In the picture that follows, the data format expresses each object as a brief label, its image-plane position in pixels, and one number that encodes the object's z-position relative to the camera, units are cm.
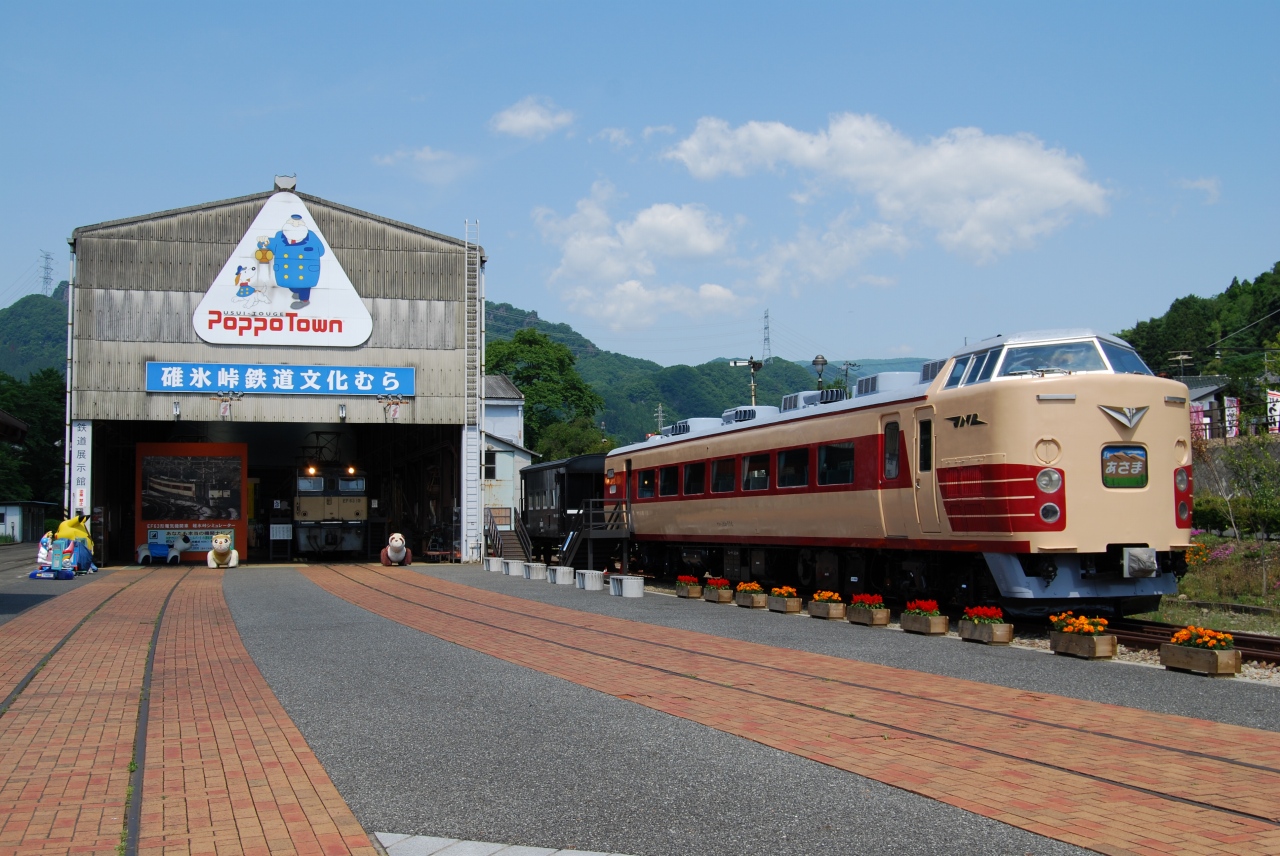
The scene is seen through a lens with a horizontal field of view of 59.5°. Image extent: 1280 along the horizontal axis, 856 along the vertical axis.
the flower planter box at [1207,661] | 1016
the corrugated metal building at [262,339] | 3234
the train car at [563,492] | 3123
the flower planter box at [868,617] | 1458
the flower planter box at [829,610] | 1570
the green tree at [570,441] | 7869
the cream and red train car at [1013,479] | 1288
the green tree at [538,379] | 8675
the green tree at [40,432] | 8038
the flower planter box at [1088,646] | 1145
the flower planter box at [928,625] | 1361
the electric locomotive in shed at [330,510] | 3916
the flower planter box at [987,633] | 1262
